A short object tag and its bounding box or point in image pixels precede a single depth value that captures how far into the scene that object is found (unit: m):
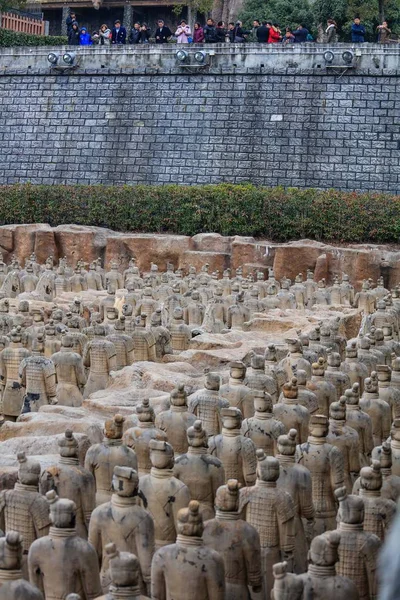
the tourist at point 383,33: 26.31
